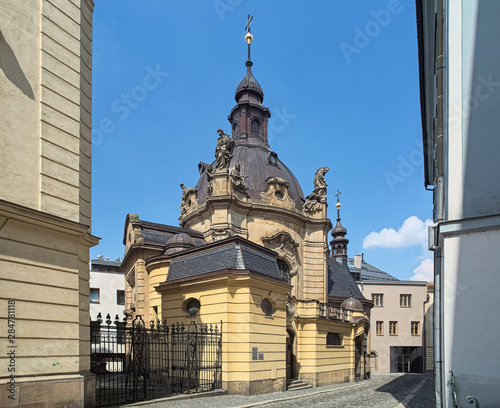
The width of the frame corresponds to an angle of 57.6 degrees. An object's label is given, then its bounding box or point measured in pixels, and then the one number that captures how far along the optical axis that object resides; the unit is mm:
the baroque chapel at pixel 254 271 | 17172
